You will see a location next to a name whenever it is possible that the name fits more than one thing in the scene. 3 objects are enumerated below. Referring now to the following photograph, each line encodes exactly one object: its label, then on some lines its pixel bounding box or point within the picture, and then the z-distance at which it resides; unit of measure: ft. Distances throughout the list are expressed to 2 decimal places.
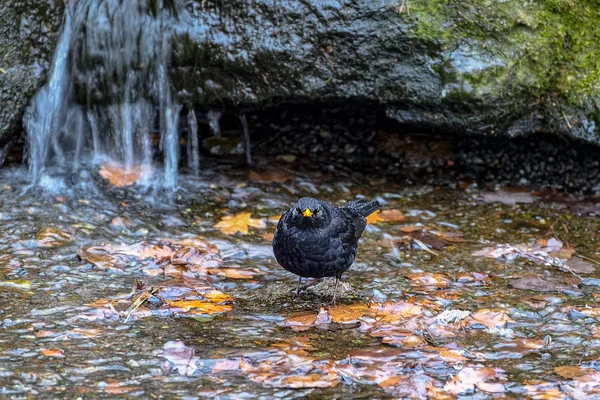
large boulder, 37.11
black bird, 27.32
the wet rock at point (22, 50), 38.40
